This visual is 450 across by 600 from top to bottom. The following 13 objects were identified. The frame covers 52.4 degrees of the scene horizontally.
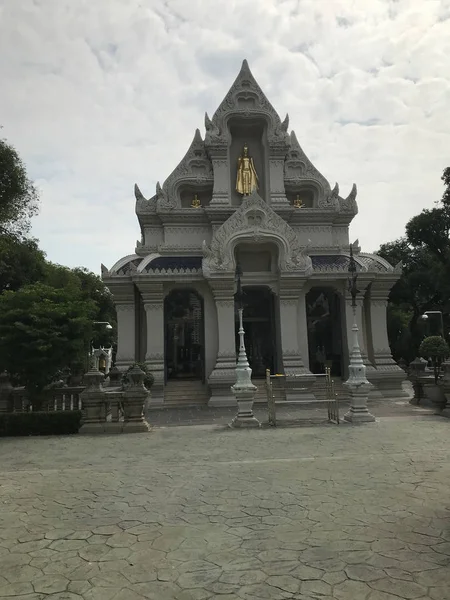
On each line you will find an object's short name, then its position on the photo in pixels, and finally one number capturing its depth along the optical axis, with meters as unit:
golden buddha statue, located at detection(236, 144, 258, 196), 20.91
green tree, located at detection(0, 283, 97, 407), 11.76
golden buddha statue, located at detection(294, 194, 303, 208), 21.54
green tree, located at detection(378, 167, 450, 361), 28.00
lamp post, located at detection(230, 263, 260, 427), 11.24
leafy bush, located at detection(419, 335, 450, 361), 17.77
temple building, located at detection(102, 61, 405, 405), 17.73
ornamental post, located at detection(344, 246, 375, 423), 11.44
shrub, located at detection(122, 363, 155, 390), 15.38
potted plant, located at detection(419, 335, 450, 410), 13.59
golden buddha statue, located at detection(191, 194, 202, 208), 21.33
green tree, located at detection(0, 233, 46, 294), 25.61
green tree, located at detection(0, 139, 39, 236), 22.88
